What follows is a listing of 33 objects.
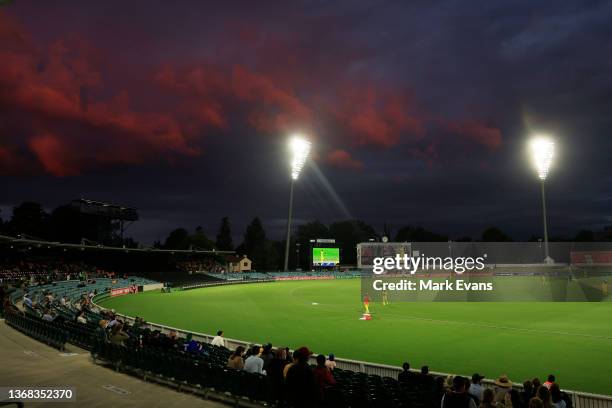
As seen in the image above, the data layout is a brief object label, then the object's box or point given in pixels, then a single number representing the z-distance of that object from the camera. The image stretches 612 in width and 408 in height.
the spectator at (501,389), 9.09
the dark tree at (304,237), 140.62
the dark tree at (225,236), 149.75
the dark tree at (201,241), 134.60
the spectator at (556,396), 8.48
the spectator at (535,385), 9.23
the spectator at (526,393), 8.65
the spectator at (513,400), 8.40
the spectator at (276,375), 8.85
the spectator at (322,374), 8.21
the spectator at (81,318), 20.22
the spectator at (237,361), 11.26
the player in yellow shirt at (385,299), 39.04
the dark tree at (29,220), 86.62
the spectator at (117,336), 14.59
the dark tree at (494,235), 173.50
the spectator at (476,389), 9.46
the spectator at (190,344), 14.04
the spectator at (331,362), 12.13
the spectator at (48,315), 20.37
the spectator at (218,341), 15.76
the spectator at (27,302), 25.93
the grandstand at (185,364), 8.82
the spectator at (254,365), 10.67
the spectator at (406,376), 10.86
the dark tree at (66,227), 78.44
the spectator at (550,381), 9.52
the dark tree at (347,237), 149.38
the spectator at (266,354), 11.46
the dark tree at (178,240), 138.00
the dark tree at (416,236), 183.62
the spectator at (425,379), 10.41
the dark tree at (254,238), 142.69
